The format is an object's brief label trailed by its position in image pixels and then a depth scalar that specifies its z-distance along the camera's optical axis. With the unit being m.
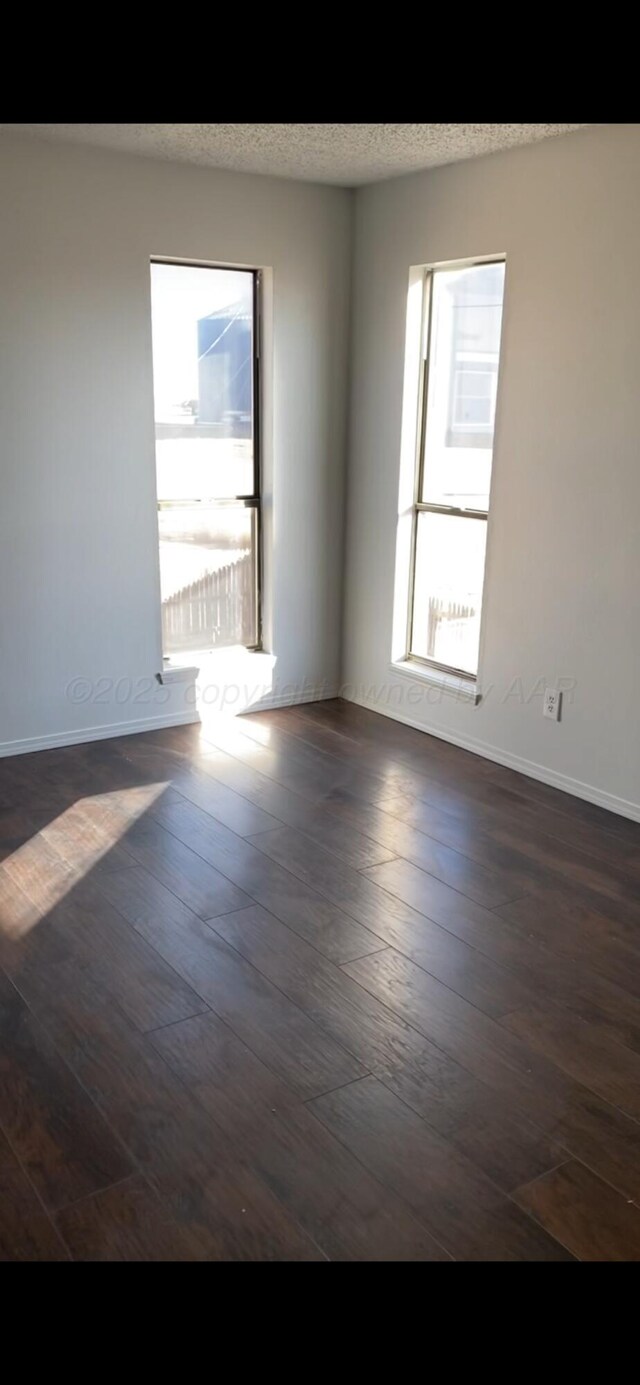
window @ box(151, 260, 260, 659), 4.35
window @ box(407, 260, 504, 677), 4.14
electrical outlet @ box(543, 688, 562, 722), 3.93
